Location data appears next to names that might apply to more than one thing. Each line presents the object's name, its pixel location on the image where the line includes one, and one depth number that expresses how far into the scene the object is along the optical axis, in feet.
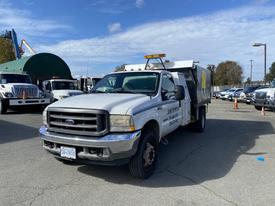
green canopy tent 71.73
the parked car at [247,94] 63.68
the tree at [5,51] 132.76
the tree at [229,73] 202.98
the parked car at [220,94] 91.25
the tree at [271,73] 200.31
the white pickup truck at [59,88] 41.20
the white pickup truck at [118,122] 10.74
